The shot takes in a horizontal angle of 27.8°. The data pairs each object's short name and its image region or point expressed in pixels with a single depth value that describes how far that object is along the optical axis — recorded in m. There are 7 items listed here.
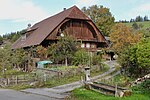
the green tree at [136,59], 24.14
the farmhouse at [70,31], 48.50
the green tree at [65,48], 42.56
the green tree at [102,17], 70.31
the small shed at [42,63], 43.88
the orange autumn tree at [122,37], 39.91
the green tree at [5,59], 46.61
